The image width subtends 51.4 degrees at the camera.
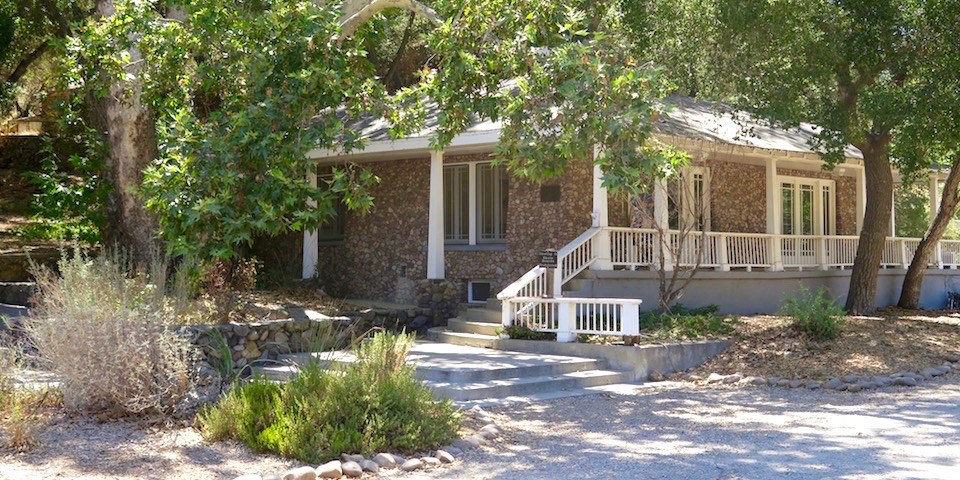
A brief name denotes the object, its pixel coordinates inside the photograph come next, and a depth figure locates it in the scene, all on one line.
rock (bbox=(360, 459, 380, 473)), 7.90
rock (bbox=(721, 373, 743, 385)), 13.57
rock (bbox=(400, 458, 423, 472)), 8.03
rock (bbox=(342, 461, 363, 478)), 7.75
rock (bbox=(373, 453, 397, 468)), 8.02
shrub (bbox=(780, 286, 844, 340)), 15.04
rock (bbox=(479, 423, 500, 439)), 9.29
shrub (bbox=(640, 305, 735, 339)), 15.35
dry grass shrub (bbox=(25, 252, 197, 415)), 9.09
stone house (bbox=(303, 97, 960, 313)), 17.62
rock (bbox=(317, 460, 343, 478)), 7.61
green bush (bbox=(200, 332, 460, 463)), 8.19
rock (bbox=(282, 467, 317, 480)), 7.42
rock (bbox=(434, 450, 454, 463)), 8.34
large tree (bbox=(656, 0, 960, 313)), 16.08
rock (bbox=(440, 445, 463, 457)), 8.60
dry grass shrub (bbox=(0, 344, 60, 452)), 8.09
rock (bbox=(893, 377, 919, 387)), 13.16
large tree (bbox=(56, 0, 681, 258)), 11.56
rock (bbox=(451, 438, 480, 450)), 8.80
